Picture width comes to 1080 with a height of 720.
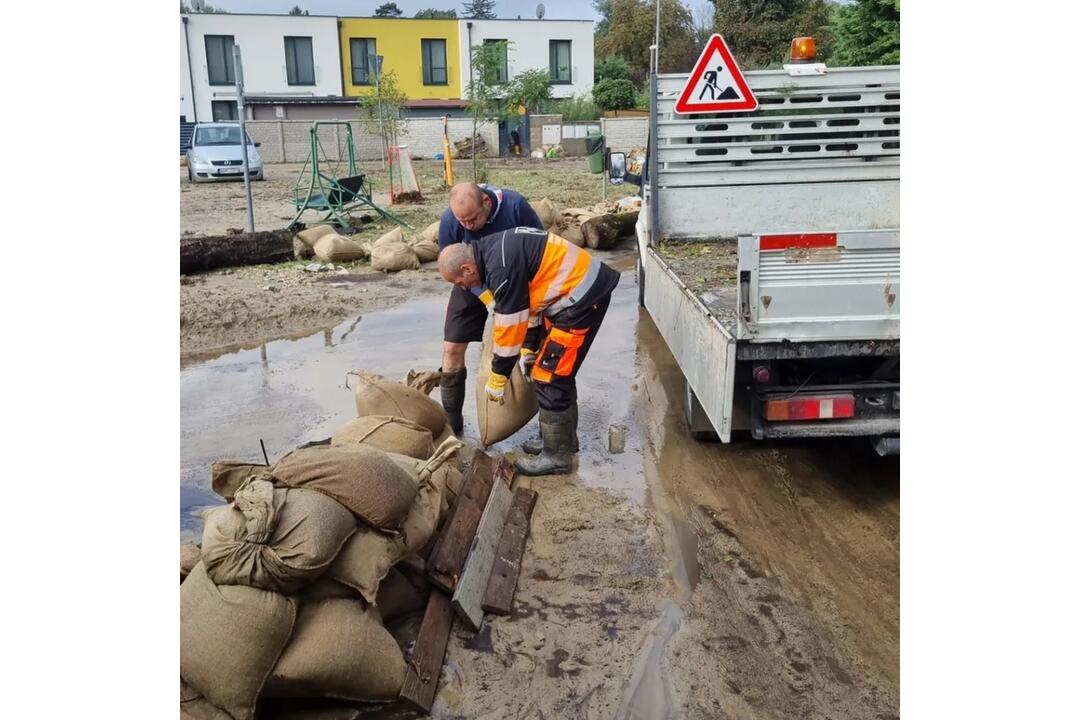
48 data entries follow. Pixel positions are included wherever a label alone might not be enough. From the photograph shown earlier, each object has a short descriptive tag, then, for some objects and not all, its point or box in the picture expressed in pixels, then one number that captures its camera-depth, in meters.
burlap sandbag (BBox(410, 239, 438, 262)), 11.45
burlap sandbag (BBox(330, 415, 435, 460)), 4.20
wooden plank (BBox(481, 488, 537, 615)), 3.52
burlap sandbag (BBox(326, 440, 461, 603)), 2.97
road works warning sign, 6.04
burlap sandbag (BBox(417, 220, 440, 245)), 12.05
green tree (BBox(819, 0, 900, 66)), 14.59
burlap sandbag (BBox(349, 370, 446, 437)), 4.73
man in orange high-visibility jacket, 4.47
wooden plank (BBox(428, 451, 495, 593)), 3.42
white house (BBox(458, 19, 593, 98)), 40.16
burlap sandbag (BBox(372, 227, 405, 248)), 11.54
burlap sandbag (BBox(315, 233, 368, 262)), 11.28
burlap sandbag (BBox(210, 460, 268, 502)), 3.40
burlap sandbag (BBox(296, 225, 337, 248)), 11.71
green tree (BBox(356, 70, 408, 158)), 23.02
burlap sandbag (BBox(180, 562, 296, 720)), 2.64
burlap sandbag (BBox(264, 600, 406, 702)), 2.75
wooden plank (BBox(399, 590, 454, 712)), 2.91
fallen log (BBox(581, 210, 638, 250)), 12.60
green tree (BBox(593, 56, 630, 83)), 41.38
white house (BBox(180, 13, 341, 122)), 37.16
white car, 22.67
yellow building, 39.59
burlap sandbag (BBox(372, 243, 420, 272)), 10.99
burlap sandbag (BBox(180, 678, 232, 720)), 2.68
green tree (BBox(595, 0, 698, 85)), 41.25
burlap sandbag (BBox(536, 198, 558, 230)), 12.73
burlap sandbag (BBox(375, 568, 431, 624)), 3.33
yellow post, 21.02
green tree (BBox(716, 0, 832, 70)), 33.62
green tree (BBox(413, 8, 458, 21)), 48.98
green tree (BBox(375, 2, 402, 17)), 59.88
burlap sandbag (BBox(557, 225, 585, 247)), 12.67
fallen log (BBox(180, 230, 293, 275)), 10.43
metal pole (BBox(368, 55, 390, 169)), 21.62
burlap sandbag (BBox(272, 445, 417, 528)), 3.10
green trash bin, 13.52
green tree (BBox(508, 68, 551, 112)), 24.95
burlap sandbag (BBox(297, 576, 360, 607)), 2.93
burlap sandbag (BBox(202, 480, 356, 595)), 2.76
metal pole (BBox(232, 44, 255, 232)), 11.78
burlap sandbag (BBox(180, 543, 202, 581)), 3.22
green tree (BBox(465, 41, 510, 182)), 21.86
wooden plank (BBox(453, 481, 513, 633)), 3.35
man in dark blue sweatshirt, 5.06
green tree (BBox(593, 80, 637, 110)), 37.09
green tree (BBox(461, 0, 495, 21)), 55.62
